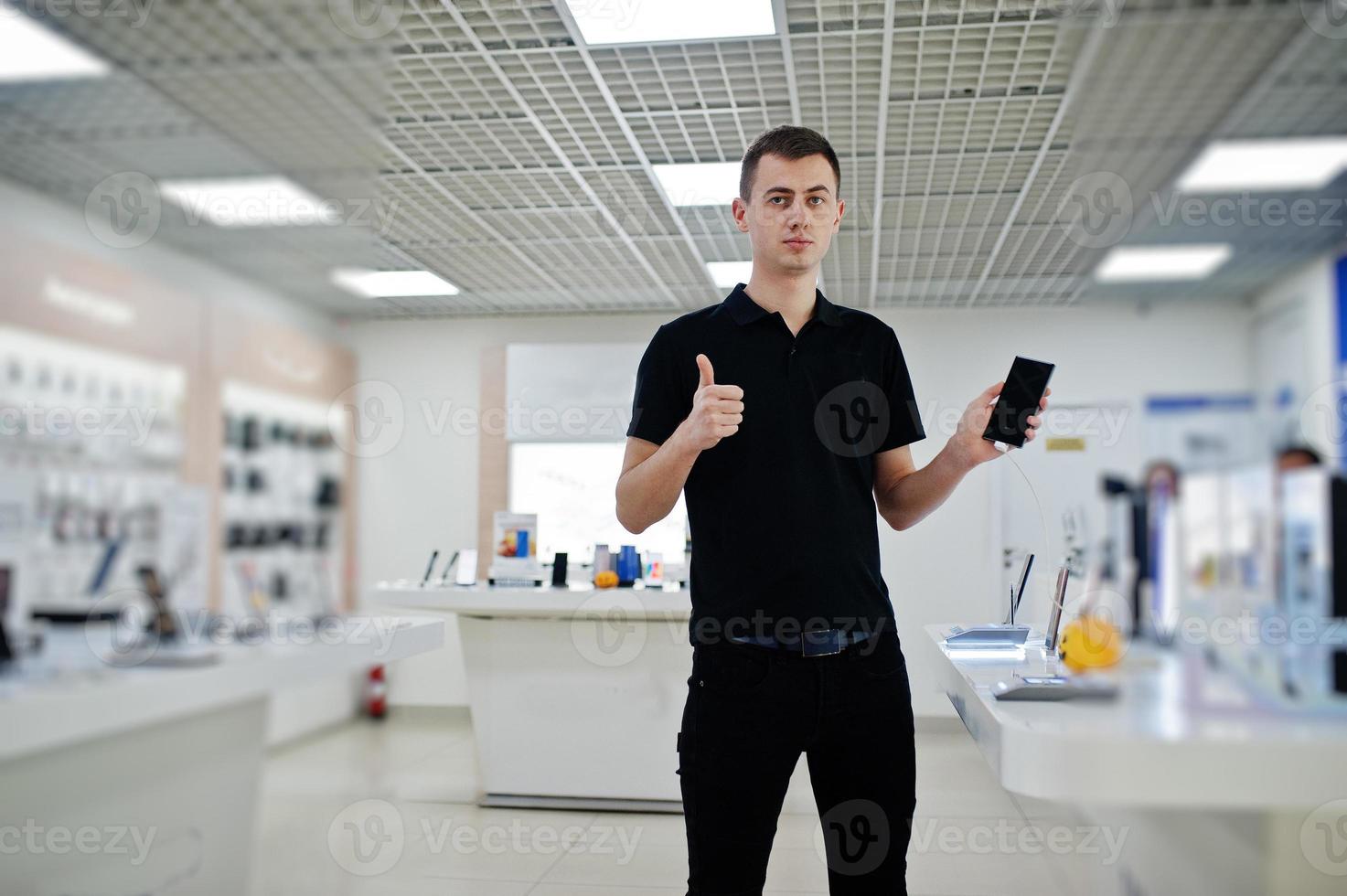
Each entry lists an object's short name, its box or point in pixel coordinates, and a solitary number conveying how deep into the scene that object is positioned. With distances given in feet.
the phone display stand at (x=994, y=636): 7.66
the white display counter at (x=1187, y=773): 3.77
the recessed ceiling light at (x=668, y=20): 9.44
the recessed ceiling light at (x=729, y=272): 13.43
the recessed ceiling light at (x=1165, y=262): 7.14
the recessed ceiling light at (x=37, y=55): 6.32
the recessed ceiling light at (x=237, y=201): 6.71
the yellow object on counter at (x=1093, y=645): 4.90
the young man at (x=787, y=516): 5.28
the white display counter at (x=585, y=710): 12.89
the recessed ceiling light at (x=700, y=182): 12.60
